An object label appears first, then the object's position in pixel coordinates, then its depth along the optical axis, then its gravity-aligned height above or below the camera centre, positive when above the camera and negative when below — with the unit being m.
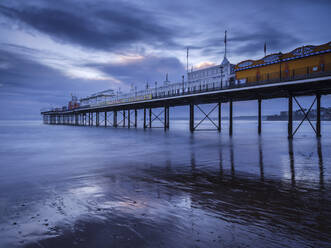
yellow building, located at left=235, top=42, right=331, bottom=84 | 20.78 +6.16
